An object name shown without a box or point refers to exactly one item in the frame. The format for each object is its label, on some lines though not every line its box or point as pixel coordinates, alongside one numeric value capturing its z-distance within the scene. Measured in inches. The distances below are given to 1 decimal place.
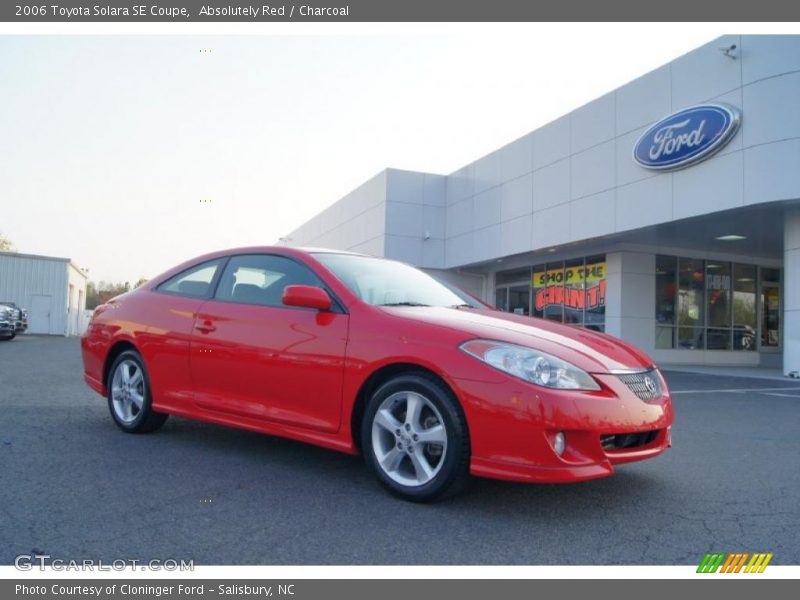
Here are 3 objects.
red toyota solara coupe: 128.6
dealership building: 519.8
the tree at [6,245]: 2394.2
